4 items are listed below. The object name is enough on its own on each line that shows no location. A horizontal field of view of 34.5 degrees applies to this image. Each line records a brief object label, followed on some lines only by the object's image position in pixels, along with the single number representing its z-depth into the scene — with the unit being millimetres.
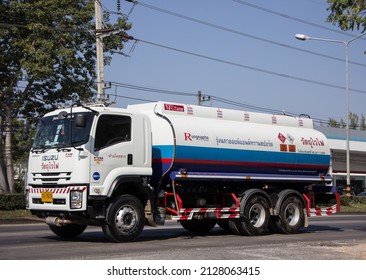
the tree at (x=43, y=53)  29047
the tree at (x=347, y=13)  14547
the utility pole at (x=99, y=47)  24578
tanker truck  13188
